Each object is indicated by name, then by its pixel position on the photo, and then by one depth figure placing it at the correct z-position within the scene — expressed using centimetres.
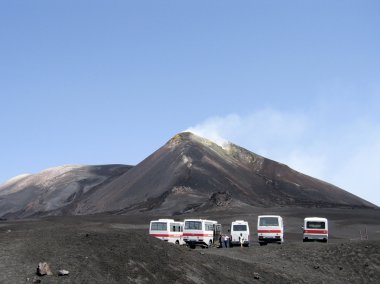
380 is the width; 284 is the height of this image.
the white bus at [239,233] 4166
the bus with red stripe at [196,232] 3964
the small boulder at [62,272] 1877
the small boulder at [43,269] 1844
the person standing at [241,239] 4123
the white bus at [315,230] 4384
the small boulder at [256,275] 2508
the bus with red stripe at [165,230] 3769
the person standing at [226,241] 4141
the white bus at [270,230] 4128
